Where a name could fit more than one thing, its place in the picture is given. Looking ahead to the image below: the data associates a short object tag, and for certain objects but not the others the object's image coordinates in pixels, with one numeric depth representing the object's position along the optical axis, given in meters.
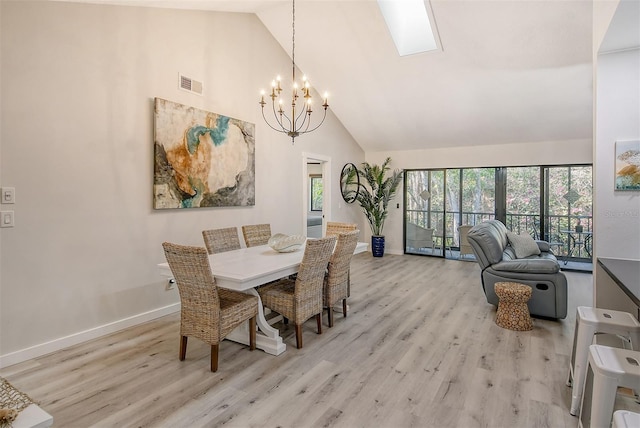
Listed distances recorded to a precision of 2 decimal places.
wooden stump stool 3.31
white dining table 2.44
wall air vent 3.79
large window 6.06
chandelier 5.04
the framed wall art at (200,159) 3.58
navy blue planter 7.27
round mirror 7.17
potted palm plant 7.45
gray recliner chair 3.53
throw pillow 4.63
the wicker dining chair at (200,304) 2.37
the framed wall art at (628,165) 2.45
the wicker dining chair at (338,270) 3.26
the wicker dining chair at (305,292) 2.82
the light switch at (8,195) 2.54
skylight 4.59
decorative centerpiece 3.36
